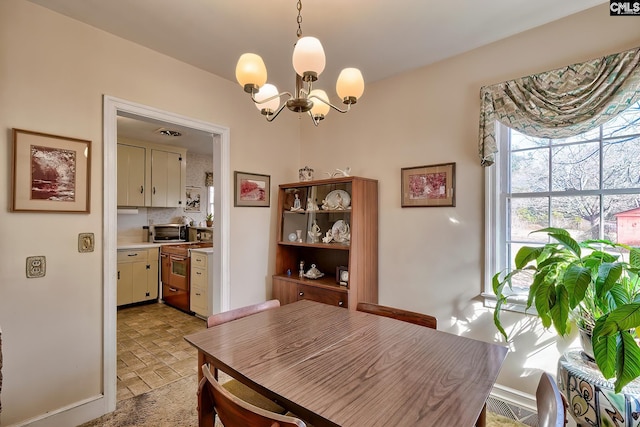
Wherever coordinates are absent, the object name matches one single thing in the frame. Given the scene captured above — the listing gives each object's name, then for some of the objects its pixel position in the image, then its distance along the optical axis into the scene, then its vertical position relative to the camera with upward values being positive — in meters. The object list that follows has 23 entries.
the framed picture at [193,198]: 5.41 +0.28
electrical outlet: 1.77 -0.33
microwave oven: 4.82 -0.33
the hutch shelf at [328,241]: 2.55 -0.26
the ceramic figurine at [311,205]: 2.97 +0.08
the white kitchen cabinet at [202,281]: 3.67 -0.88
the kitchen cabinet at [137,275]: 4.20 -0.92
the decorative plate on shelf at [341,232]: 2.72 -0.17
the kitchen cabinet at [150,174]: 4.41 +0.61
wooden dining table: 0.90 -0.60
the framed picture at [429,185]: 2.37 +0.24
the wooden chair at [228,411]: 0.82 -0.61
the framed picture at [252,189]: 2.83 +0.24
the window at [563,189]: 1.75 +0.17
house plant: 1.17 -0.37
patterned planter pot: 1.30 -0.85
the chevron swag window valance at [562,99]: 1.64 +0.72
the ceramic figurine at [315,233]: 2.97 -0.20
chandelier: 1.22 +0.62
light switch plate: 1.95 -0.20
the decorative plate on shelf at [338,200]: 2.72 +0.13
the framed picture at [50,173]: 1.73 +0.25
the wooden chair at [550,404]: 0.78 -0.54
